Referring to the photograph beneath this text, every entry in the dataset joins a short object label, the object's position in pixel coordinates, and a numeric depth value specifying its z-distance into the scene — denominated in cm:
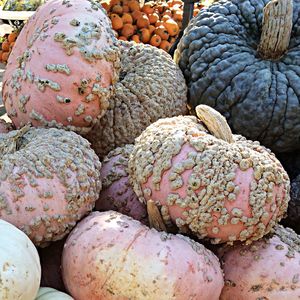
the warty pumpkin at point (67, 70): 121
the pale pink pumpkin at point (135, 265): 93
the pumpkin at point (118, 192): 119
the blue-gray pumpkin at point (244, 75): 156
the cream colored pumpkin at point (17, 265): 81
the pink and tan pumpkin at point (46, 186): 100
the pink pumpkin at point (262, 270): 105
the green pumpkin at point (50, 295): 96
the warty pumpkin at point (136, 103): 148
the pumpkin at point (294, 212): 152
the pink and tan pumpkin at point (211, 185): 100
